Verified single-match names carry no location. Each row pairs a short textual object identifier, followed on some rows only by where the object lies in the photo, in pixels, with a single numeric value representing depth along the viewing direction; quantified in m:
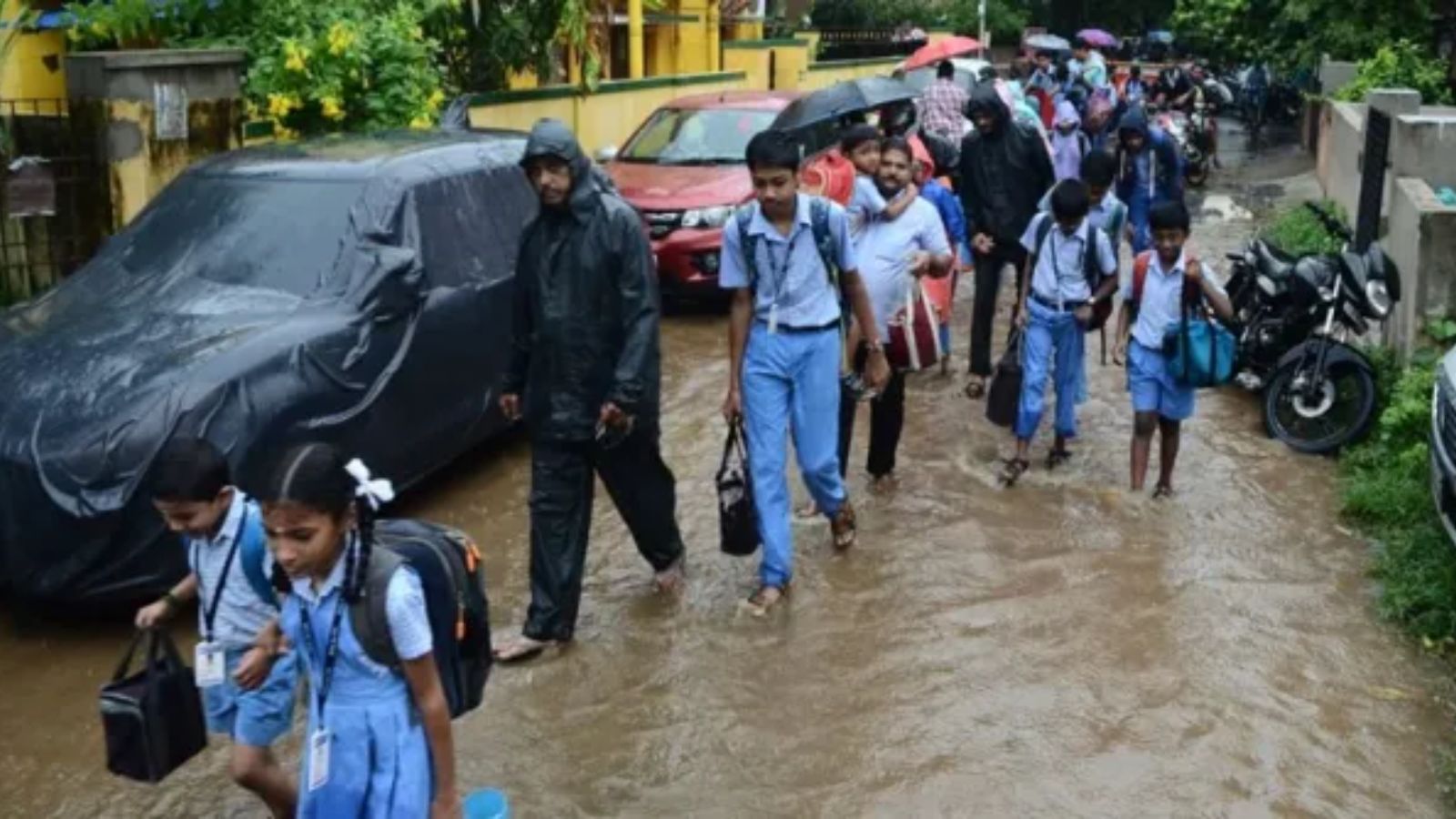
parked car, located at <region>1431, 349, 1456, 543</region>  5.82
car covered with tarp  5.37
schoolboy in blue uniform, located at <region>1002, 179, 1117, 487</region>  7.25
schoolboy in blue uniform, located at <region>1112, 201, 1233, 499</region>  6.86
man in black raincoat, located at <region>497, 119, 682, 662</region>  5.21
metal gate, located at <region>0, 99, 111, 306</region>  8.92
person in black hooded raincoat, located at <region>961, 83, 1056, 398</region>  8.84
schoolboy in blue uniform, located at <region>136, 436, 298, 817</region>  3.52
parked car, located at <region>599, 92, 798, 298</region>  10.98
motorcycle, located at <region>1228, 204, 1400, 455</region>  8.01
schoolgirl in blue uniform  3.03
